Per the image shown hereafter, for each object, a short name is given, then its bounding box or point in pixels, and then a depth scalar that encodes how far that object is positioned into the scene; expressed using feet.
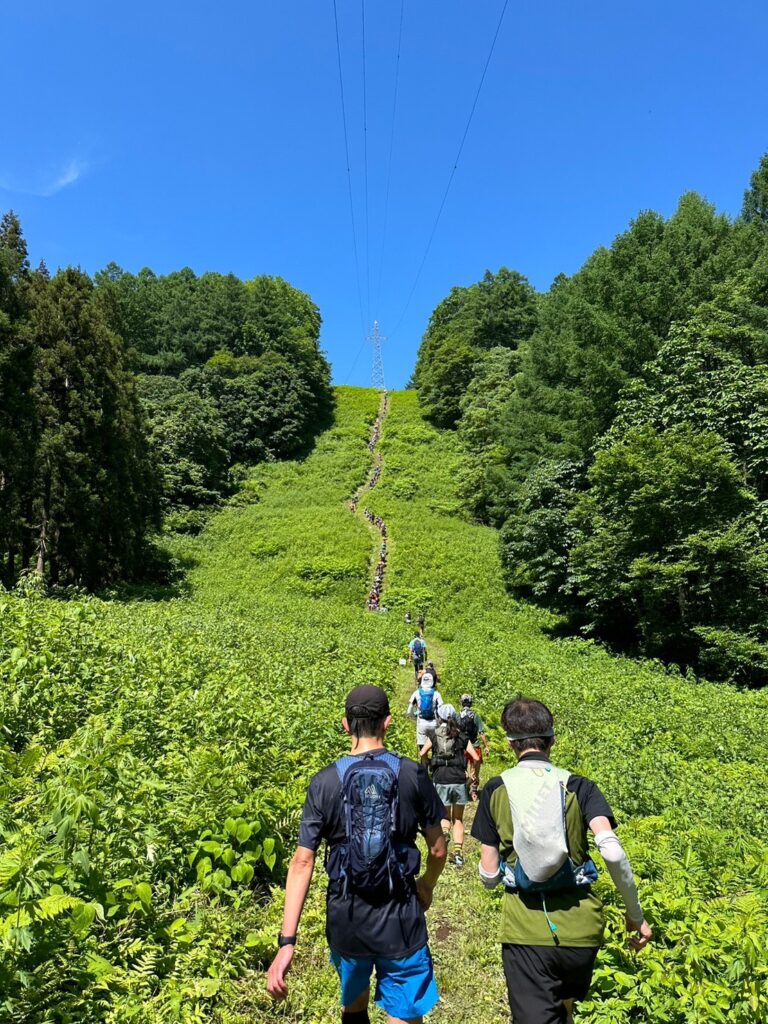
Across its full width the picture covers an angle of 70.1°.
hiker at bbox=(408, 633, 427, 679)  51.39
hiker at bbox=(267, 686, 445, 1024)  7.72
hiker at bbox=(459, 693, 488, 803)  23.98
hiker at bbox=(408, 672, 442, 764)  24.52
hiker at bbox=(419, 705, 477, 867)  21.30
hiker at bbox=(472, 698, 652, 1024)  7.93
